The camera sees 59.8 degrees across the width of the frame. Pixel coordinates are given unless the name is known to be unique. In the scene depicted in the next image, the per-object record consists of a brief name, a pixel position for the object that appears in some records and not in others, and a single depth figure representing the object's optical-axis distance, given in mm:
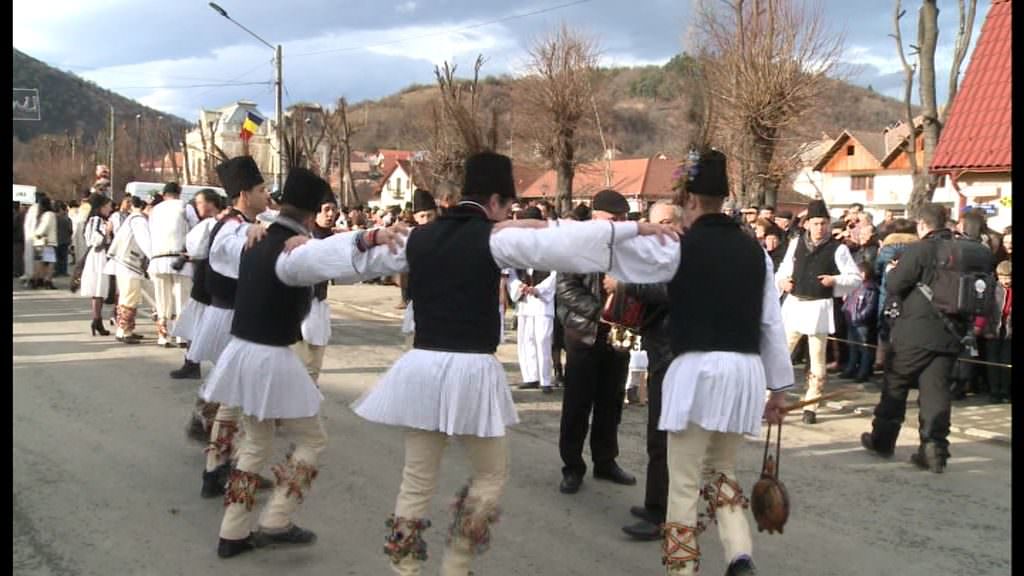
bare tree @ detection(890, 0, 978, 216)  16641
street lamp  24484
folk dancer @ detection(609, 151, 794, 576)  3844
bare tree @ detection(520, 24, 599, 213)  29338
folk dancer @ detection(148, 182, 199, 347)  10180
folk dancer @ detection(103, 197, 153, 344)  11328
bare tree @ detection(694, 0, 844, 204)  19500
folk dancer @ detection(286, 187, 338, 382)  6914
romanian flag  20802
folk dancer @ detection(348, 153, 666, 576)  3717
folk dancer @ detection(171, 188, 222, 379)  6672
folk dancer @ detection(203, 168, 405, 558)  4496
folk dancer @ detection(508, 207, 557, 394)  8984
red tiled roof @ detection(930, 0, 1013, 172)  14750
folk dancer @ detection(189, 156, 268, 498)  5328
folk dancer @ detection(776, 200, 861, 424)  7926
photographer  6547
